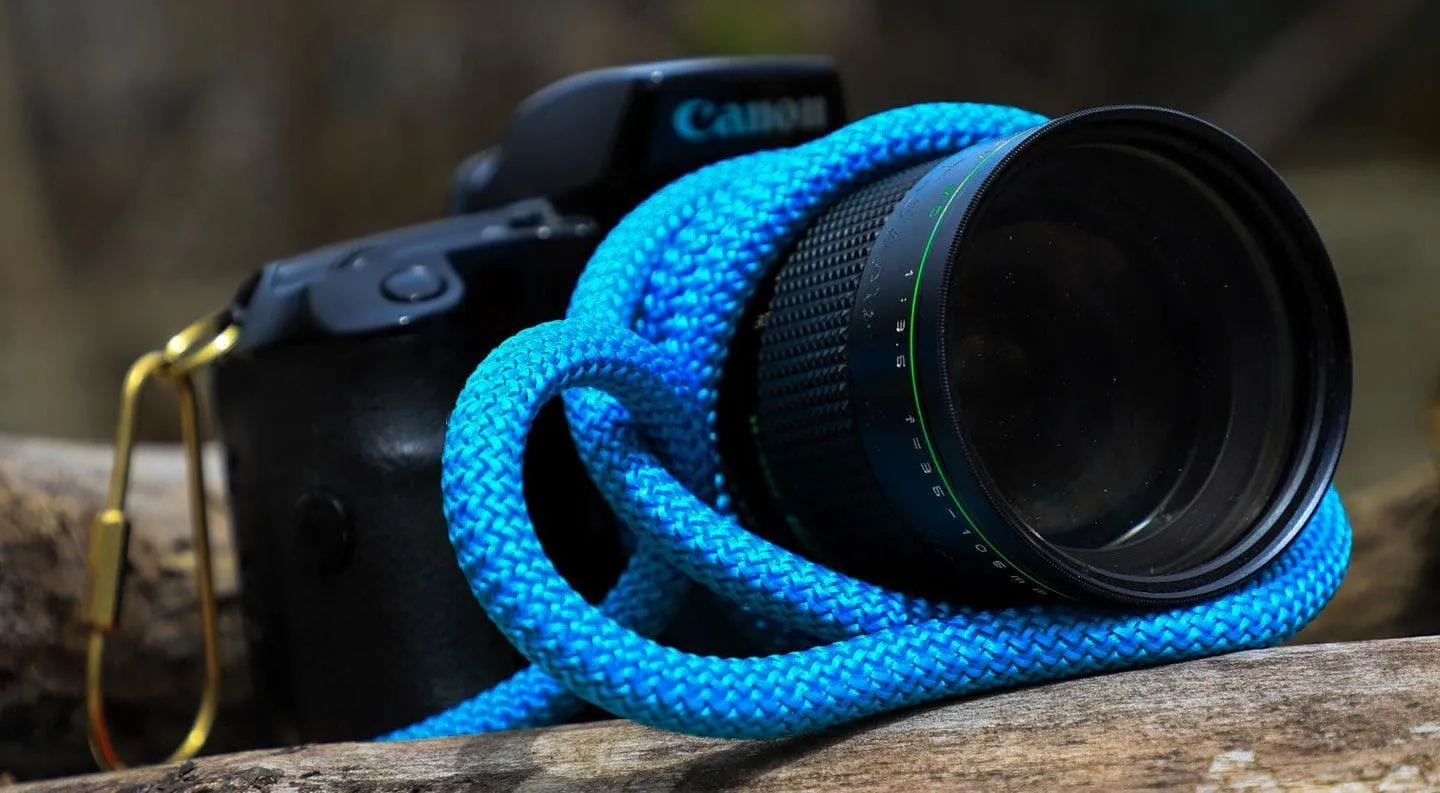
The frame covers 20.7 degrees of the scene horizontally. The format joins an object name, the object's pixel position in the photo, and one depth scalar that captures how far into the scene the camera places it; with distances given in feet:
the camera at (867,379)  2.16
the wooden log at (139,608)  2.52
